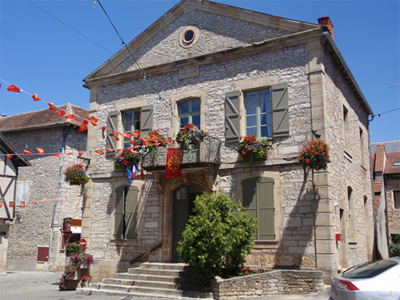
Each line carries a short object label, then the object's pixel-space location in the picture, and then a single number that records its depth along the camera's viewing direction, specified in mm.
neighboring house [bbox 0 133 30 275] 17594
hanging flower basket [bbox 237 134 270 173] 10891
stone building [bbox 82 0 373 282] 10648
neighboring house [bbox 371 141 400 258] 18391
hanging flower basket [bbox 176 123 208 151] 11633
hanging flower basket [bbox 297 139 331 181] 9859
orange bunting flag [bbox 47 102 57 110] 9305
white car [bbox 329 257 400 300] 5586
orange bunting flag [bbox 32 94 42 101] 9035
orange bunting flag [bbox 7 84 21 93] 8523
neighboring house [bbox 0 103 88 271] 18750
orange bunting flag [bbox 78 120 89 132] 10572
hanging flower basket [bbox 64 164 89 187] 13602
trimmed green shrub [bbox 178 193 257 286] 9461
